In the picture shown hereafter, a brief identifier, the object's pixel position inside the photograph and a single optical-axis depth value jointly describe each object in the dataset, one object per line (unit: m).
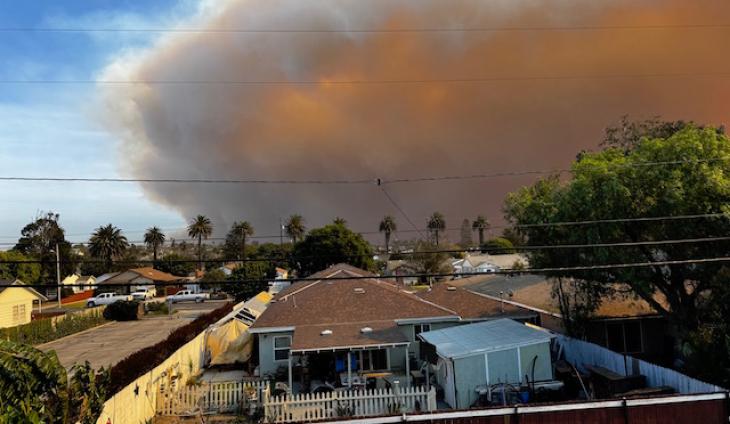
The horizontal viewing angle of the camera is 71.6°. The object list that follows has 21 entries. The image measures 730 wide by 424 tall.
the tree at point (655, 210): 17.56
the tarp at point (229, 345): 26.62
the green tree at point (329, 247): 68.38
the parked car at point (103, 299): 63.38
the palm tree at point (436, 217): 142.44
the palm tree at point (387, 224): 146.50
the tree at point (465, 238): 158.95
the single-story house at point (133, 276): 78.12
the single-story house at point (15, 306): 40.38
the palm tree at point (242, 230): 119.00
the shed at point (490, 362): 18.08
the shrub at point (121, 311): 49.78
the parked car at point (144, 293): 71.19
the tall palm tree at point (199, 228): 122.75
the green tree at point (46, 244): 88.81
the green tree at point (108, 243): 93.10
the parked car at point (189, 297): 71.19
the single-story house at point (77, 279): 89.14
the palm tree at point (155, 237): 119.43
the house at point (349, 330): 21.25
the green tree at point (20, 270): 74.38
